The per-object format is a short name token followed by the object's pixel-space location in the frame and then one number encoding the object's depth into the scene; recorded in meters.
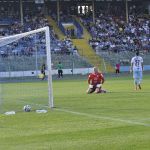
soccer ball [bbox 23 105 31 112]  18.89
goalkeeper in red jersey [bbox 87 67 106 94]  28.20
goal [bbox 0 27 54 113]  20.12
